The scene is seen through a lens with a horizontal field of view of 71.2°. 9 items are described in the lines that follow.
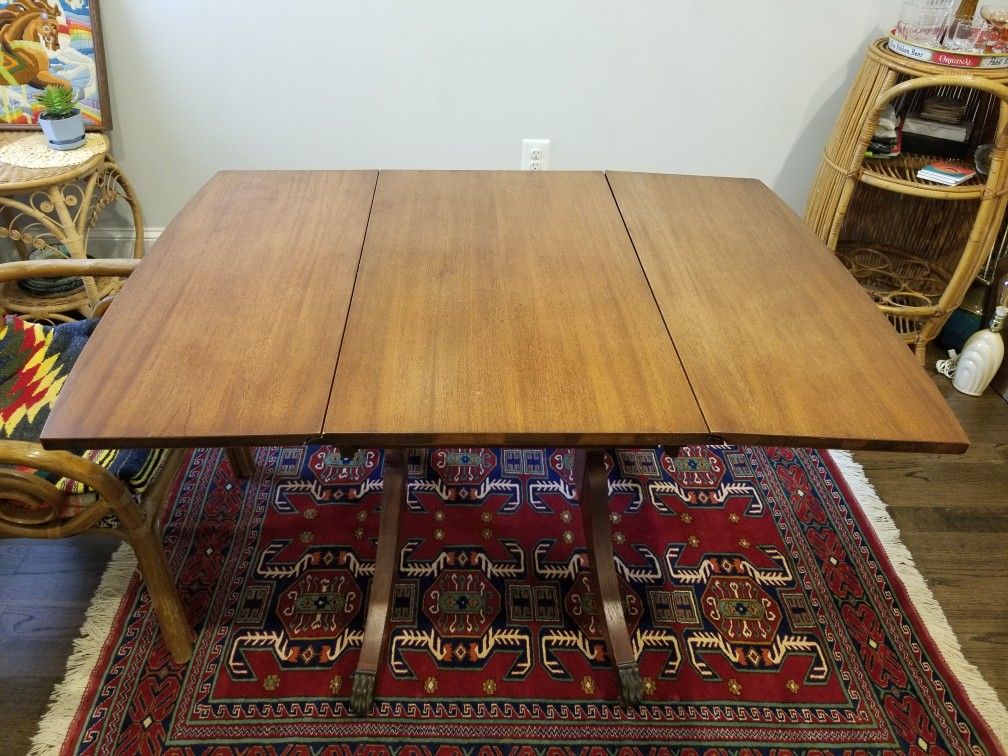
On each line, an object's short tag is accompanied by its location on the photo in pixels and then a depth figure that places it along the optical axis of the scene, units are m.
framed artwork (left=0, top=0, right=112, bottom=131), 2.08
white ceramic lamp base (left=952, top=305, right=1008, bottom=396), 2.17
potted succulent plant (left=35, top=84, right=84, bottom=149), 2.02
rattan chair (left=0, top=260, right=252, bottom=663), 1.10
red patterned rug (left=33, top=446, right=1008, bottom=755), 1.35
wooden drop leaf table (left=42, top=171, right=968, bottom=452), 0.98
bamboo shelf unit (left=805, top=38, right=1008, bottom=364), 1.99
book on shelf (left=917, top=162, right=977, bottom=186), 2.05
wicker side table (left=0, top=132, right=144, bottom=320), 1.94
